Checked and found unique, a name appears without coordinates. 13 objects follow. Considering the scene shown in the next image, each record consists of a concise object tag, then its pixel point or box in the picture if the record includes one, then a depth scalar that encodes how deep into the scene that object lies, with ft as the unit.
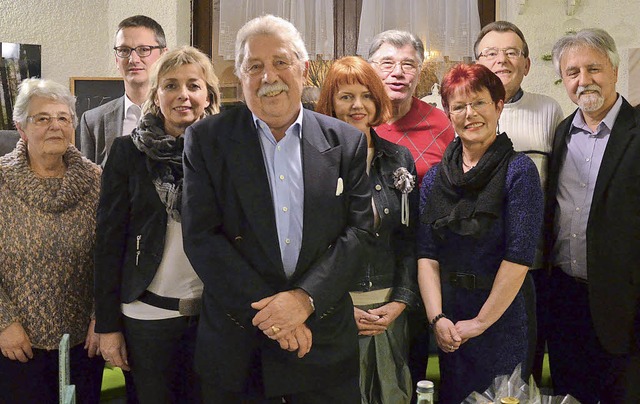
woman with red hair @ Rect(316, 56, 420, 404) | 8.15
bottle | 5.61
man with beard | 8.27
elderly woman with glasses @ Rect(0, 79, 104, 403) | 8.06
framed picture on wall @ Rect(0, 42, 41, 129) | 16.17
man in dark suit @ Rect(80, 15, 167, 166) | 10.33
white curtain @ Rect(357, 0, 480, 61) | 17.31
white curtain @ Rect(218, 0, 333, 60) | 17.52
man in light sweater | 9.51
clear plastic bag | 6.24
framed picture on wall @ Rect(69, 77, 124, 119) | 14.84
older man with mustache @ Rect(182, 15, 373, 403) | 6.56
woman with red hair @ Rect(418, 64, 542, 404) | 7.75
